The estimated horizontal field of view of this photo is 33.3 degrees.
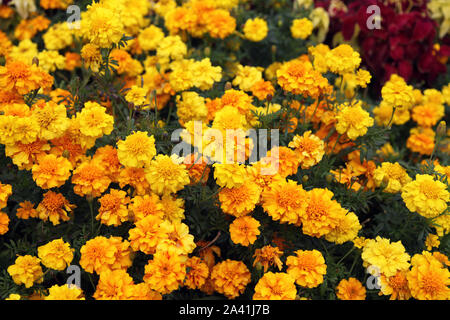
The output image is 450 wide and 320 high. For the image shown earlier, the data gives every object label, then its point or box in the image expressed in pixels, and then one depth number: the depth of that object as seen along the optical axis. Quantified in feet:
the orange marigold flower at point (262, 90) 3.43
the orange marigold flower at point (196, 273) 2.95
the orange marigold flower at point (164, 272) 2.66
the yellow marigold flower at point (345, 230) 2.94
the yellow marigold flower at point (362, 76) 3.33
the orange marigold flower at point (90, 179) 2.93
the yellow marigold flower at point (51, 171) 2.88
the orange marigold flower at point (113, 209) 2.90
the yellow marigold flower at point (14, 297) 2.66
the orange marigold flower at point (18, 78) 3.08
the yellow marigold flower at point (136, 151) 2.86
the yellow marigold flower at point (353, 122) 3.16
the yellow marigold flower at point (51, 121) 2.93
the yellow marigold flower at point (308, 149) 3.13
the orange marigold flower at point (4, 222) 2.94
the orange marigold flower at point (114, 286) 2.65
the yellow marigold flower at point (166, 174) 2.84
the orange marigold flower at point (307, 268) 2.81
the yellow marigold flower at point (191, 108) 3.31
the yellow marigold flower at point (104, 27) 3.09
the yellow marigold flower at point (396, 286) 2.85
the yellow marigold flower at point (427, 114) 3.92
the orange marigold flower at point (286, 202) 2.88
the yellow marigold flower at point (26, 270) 2.81
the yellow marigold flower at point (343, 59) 3.21
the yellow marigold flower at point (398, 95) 3.26
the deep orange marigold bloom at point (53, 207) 2.95
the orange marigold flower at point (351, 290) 2.90
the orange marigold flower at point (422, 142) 3.79
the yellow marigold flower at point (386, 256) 2.84
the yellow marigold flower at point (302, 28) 3.96
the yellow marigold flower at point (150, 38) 3.86
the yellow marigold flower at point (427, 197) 2.90
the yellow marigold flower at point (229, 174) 2.82
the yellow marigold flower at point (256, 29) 3.87
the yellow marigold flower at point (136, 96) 3.24
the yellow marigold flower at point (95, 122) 2.94
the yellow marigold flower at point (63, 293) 2.62
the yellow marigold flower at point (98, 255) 2.75
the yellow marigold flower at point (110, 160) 3.02
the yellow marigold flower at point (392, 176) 3.16
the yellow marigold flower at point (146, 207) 2.87
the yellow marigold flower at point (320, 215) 2.88
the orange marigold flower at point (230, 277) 2.96
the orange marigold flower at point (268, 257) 2.90
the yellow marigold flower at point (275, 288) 2.73
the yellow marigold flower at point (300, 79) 3.13
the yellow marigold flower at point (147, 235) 2.75
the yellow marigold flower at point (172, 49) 3.61
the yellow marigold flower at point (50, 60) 3.68
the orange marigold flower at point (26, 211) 3.03
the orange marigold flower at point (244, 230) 2.88
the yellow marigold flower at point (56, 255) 2.80
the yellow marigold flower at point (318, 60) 3.36
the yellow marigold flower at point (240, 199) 2.86
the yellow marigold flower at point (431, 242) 3.04
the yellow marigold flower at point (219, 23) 3.75
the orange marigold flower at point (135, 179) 2.97
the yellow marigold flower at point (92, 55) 3.25
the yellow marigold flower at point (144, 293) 2.66
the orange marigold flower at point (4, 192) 2.90
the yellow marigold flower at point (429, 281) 2.77
